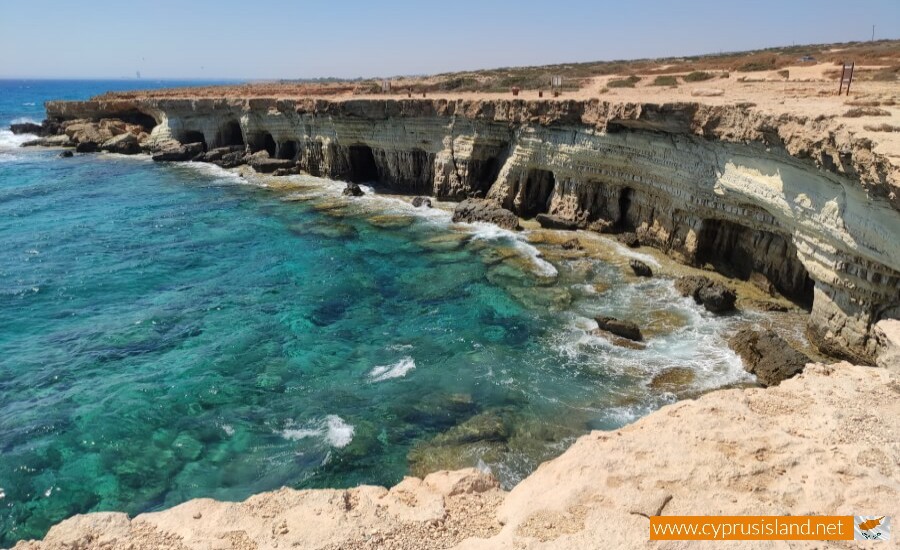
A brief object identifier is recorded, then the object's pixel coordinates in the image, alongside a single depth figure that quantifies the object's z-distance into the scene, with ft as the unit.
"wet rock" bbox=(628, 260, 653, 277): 68.33
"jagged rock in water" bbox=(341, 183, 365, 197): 112.47
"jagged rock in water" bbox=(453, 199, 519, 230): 89.04
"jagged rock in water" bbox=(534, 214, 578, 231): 85.92
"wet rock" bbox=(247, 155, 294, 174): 134.82
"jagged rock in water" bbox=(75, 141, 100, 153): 166.71
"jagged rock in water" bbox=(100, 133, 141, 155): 164.55
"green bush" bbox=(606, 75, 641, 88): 117.39
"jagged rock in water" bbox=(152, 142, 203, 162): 152.66
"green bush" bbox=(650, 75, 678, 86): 113.50
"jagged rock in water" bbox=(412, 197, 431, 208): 103.55
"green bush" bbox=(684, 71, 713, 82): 117.76
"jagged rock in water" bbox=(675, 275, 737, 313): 58.23
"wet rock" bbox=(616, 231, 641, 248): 78.74
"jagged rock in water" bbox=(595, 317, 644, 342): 54.29
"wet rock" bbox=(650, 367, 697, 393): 46.62
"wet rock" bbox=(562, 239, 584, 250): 78.69
